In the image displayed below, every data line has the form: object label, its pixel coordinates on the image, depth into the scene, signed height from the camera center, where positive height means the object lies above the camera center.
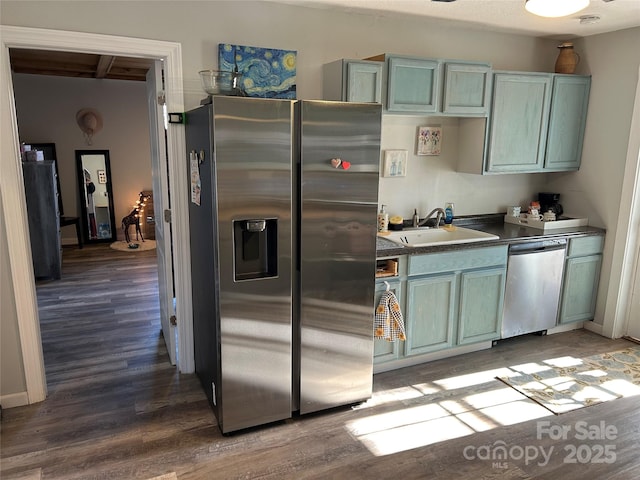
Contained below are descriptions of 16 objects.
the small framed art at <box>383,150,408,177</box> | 3.64 +0.01
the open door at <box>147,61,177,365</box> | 3.06 -0.24
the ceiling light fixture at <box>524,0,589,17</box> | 2.23 +0.77
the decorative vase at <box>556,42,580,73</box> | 3.88 +0.88
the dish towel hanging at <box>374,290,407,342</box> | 3.03 -0.98
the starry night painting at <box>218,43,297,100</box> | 2.95 +0.60
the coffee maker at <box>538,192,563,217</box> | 4.21 -0.32
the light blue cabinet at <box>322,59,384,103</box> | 3.03 +0.54
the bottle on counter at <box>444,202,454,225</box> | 3.85 -0.40
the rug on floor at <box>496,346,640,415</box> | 2.99 -1.43
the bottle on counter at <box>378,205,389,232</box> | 3.57 -0.42
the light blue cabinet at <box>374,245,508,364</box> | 3.19 -0.93
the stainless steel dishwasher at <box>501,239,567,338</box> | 3.58 -0.91
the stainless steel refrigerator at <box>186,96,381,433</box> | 2.35 -0.46
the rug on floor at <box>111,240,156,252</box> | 6.78 -1.23
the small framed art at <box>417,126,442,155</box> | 3.73 +0.20
